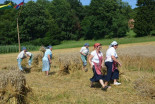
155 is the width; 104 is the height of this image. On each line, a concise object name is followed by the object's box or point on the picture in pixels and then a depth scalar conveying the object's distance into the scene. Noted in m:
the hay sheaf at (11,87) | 5.46
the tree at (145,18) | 51.62
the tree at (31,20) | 57.97
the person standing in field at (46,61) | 10.95
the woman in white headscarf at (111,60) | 7.42
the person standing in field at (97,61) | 7.23
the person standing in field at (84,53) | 11.95
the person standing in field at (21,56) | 11.76
